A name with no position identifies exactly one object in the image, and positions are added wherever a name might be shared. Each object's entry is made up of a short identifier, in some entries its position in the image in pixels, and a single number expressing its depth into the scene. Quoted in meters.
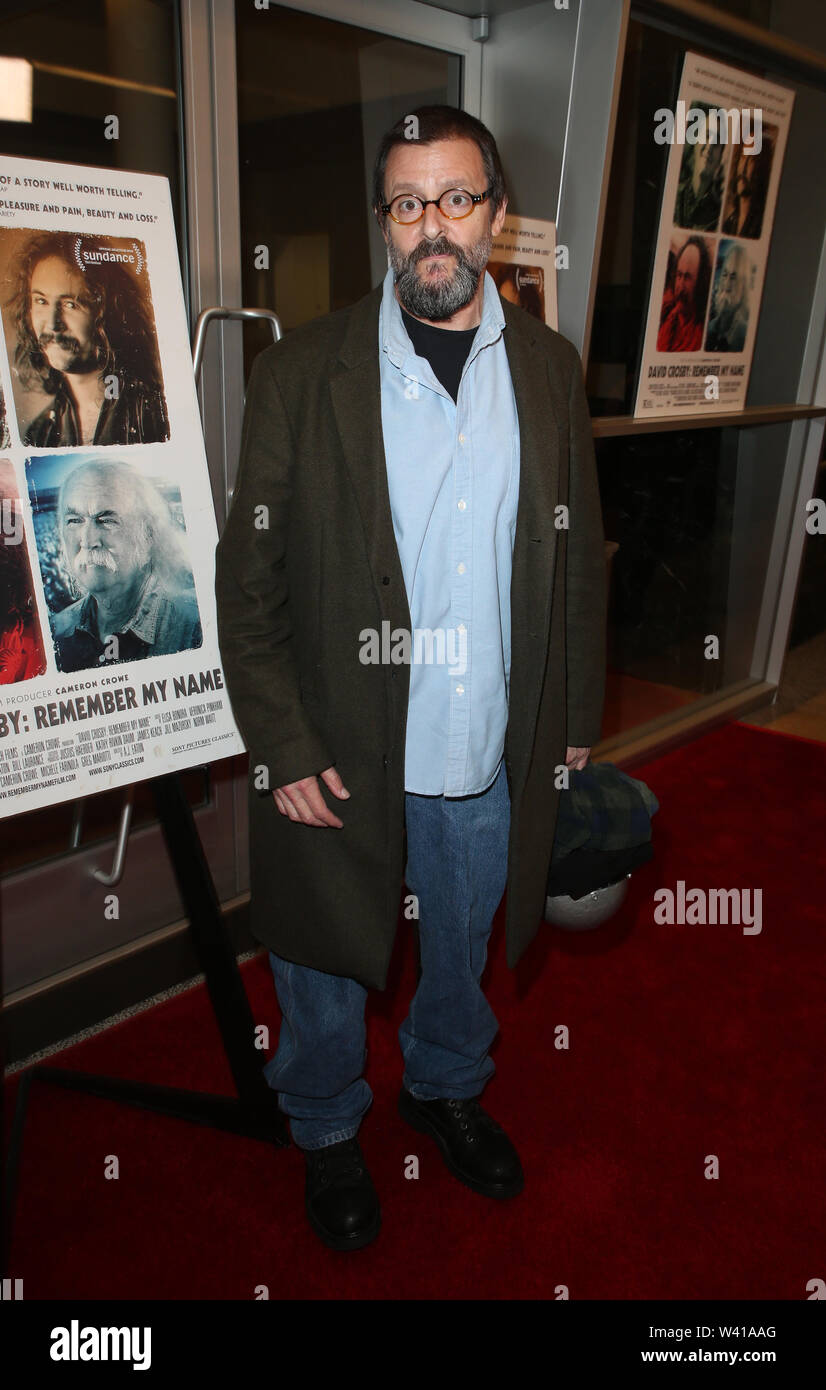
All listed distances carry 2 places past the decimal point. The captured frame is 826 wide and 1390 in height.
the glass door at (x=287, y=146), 2.12
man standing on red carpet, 1.47
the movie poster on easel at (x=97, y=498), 1.42
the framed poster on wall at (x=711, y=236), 3.10
